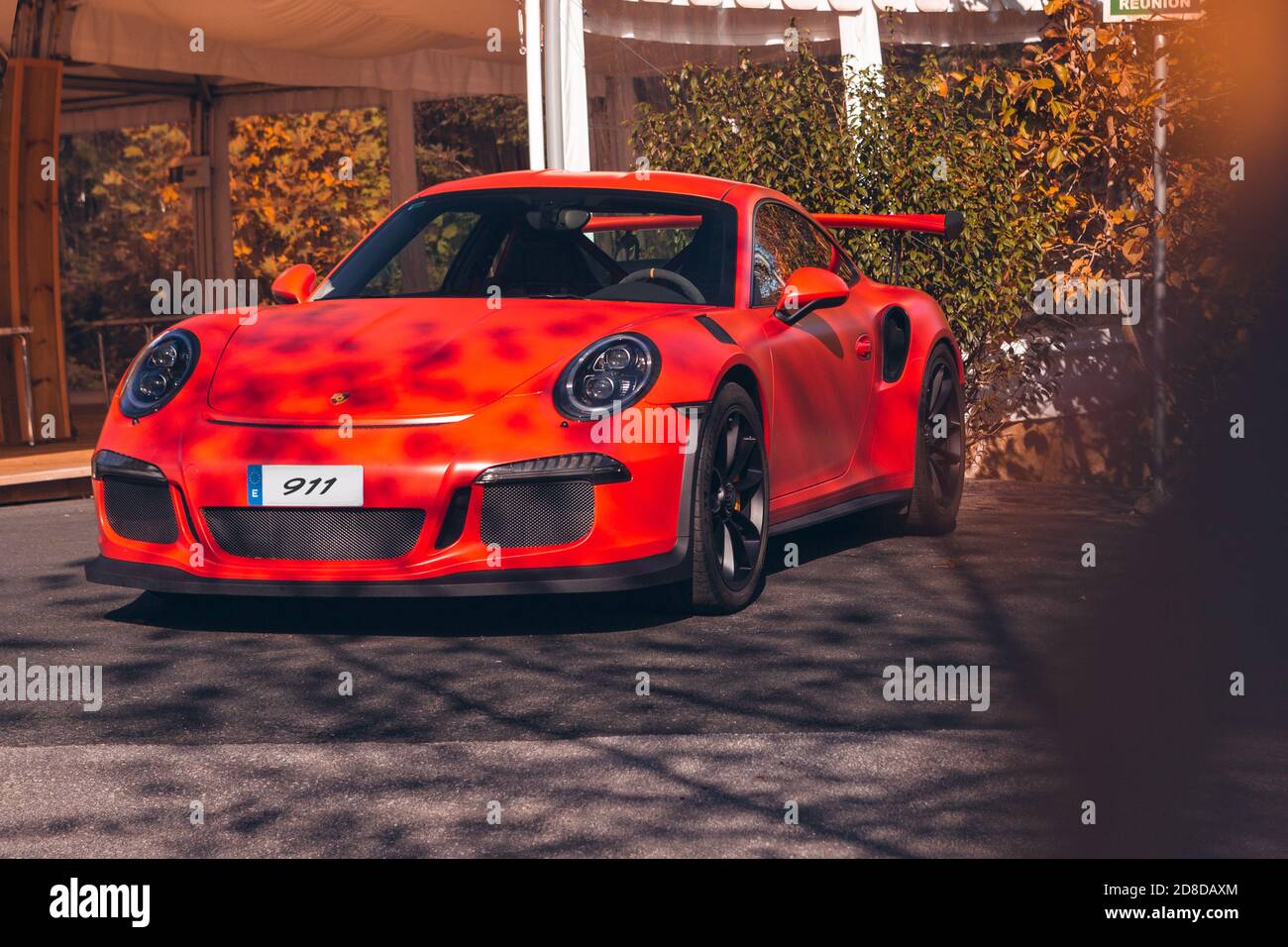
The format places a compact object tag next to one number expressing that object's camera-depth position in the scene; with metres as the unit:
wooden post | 13.20
